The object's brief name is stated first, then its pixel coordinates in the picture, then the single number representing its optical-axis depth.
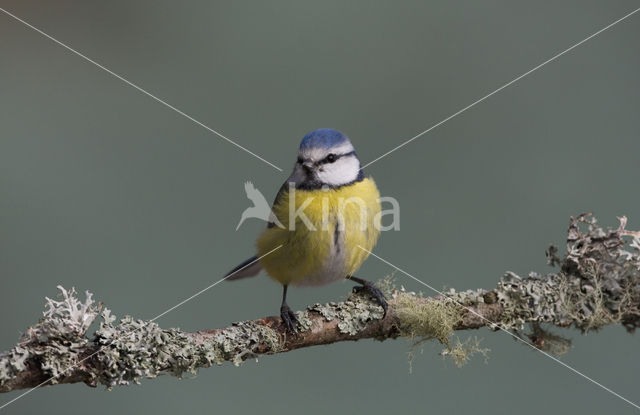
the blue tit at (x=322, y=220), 5.50
